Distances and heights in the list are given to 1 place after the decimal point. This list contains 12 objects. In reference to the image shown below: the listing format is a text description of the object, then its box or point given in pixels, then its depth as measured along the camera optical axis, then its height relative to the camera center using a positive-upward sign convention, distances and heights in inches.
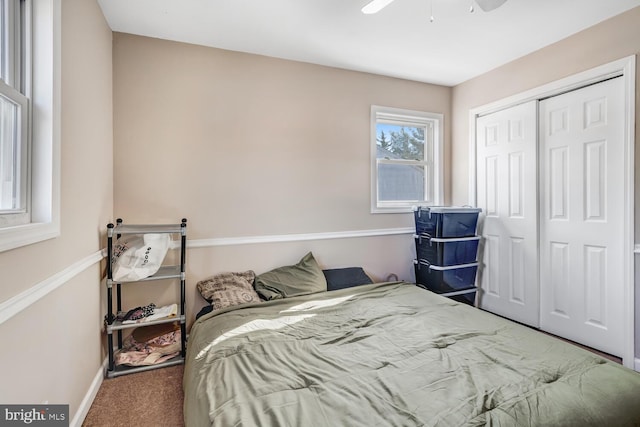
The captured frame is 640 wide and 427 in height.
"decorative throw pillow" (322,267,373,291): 108.3 -23.8
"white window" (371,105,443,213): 129.3 +23.9
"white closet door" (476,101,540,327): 110.6 +0.7
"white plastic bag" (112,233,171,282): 81.2 -11.8
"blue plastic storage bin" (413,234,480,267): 112.8 -14.1
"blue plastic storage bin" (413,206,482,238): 112.9 -3.1
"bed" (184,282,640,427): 42.1 -27.3
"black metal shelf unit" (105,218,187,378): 80.8 -20.9
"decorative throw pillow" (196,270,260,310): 91.0 -24.1
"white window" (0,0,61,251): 47.0 +16.6
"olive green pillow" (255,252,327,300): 97.9 -22.8
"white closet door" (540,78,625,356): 89.0 -0.7
